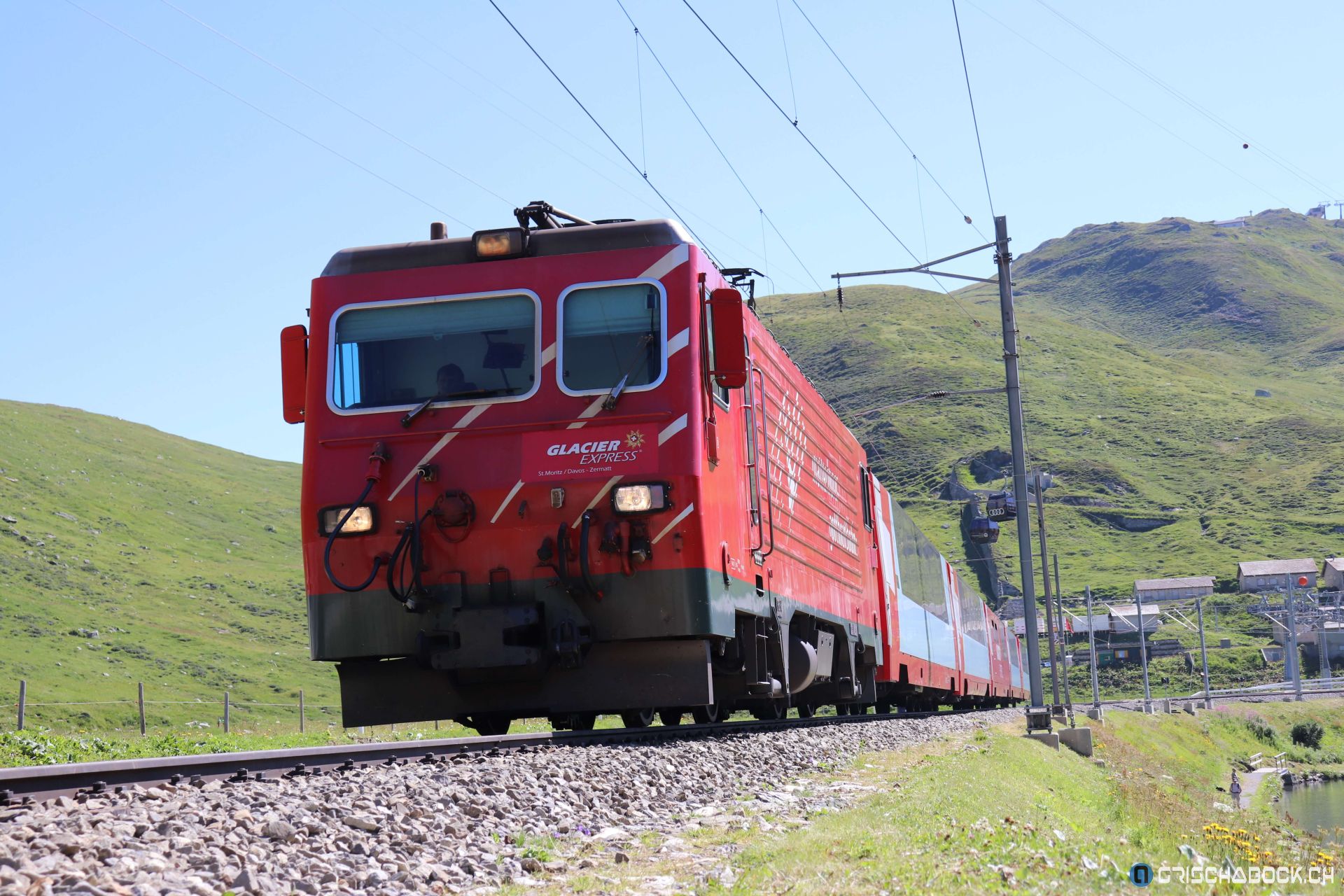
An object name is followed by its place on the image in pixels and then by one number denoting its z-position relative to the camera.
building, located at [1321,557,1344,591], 113.06
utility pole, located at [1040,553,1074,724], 28.41
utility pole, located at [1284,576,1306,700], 72.88
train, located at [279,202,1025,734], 9.46
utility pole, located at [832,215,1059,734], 24.55
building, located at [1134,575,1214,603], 113.56
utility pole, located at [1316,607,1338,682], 92.44
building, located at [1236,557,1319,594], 114.31
